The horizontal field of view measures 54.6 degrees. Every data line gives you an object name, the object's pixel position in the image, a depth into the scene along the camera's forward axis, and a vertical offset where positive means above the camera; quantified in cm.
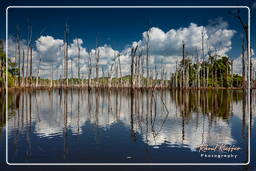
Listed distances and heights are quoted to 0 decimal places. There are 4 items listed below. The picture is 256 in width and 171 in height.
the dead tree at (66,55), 4856 +602
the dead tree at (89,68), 7474 +501
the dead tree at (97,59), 7481 +776
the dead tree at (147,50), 5025 +694
